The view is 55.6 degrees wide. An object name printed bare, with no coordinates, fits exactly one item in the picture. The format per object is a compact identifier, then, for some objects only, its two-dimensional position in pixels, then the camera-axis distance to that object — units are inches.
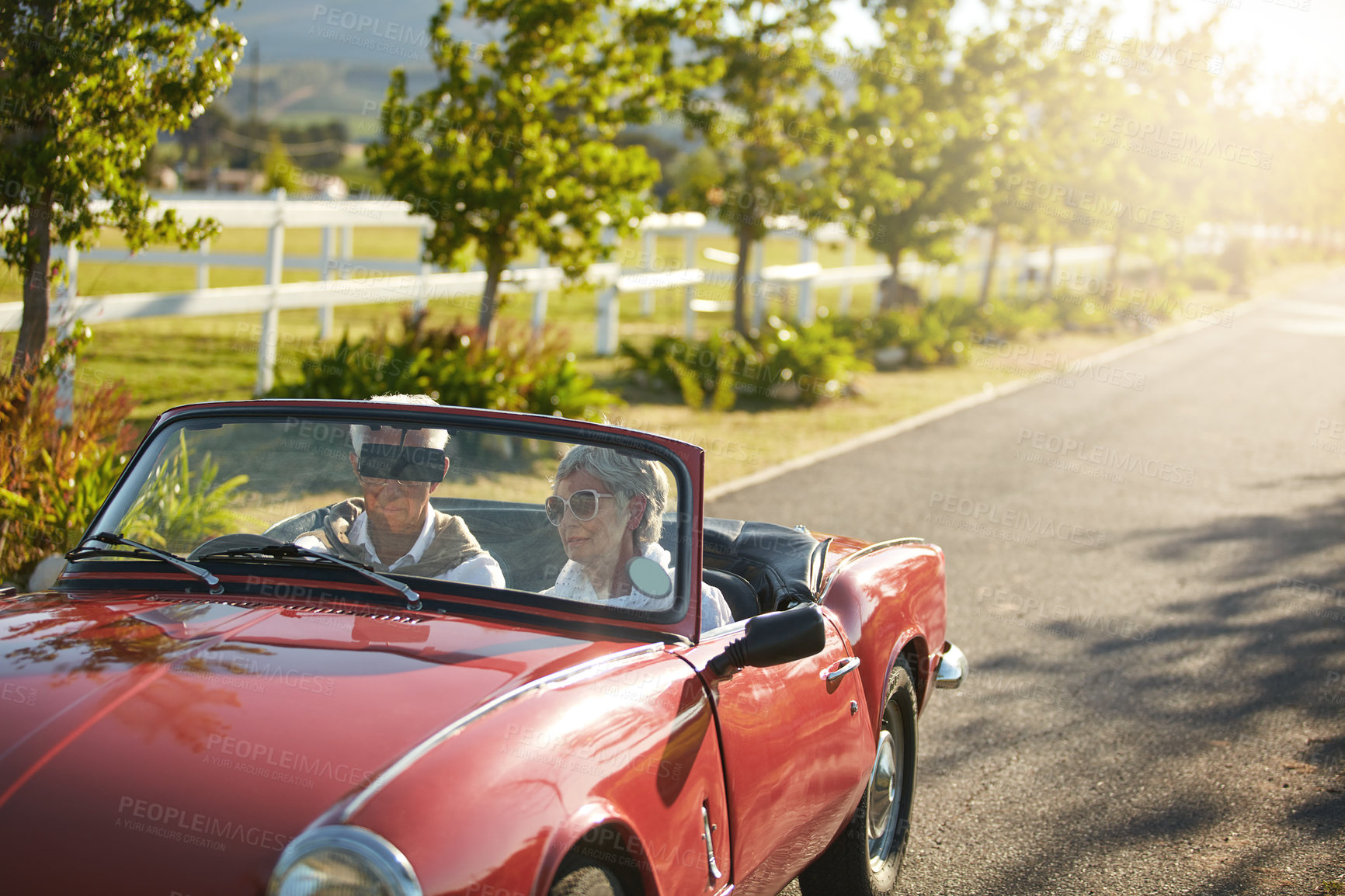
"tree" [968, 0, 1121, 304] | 951.0
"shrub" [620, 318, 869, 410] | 591.2
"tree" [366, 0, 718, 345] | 439.8
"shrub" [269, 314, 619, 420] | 386.3
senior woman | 124.6
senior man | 126.2
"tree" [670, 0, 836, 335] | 626.2
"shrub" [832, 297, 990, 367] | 808.9
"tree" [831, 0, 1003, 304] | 719.1
